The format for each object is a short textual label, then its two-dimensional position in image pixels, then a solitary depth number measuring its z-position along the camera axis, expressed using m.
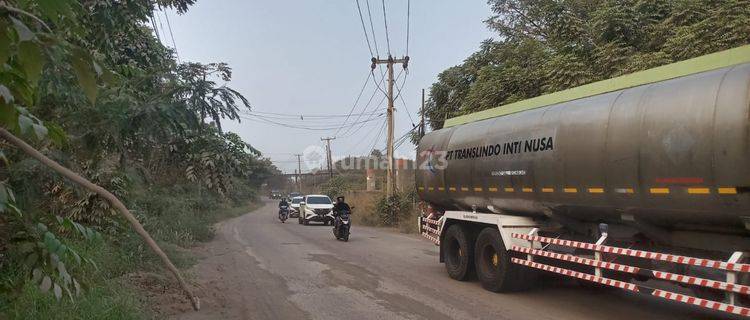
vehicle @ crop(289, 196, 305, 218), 38.27
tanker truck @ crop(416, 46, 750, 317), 5.39
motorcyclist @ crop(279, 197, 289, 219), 34.34
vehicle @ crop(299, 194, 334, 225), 29.09
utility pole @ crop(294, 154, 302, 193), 93.69
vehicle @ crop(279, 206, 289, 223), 33.81
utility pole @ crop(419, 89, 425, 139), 25.89
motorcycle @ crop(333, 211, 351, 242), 18.42
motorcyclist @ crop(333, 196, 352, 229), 18.74
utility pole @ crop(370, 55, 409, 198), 27.15
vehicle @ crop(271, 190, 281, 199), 108.52
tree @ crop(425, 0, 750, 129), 13.98
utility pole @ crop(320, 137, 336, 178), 65.38
